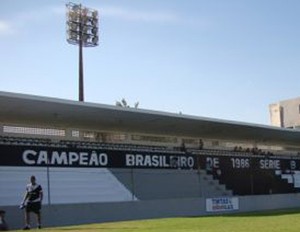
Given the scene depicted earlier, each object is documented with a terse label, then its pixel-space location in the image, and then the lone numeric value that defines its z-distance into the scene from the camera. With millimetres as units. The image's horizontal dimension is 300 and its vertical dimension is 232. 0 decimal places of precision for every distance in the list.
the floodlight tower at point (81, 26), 56375
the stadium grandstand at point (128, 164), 27125
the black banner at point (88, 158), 27391
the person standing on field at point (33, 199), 19109
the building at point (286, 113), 63497
